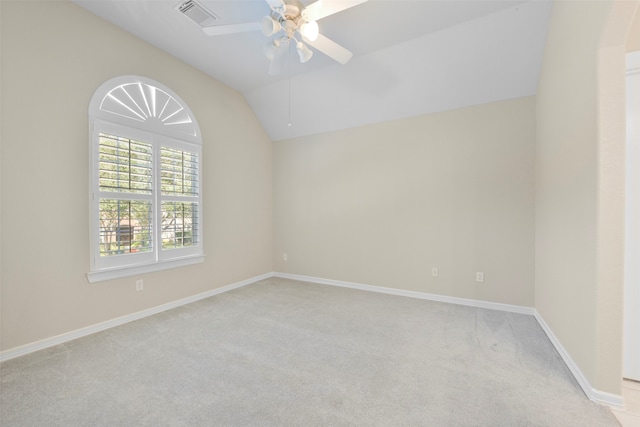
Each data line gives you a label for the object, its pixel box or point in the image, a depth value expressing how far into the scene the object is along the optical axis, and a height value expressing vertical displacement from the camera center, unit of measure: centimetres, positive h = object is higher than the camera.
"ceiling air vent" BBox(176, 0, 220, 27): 238 +190
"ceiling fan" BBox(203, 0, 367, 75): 181 +142
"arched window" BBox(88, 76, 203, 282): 260 +37
